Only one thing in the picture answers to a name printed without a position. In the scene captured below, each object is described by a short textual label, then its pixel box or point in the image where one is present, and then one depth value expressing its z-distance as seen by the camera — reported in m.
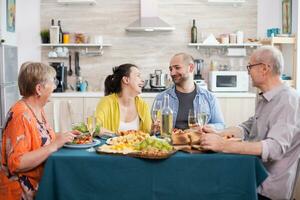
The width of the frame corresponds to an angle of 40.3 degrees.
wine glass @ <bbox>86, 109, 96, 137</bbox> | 2.35
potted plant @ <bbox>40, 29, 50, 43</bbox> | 5.88
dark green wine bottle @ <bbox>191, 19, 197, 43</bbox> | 5.92
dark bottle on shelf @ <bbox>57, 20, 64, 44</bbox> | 5.86
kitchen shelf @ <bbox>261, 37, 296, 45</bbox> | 4.97
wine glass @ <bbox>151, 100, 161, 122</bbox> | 2.67
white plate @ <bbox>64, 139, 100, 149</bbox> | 2.26
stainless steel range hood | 5.60
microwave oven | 5.64
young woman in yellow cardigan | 3.24
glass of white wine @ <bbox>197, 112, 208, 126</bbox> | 2.40
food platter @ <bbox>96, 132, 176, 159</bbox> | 2.06
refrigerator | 4.81
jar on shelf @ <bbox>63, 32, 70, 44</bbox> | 5.85
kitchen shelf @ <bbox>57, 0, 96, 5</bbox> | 5.64
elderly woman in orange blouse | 2.11
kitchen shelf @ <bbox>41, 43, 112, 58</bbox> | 5.99
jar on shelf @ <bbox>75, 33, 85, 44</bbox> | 5.89
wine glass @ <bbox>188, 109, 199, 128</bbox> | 2.54
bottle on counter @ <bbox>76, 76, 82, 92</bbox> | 5.86
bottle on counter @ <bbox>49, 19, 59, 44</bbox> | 5.78
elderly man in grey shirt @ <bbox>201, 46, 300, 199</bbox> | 2.12
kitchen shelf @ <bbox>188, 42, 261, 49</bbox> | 5.81
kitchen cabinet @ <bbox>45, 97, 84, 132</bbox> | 4.21
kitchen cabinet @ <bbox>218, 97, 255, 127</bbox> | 5.49
